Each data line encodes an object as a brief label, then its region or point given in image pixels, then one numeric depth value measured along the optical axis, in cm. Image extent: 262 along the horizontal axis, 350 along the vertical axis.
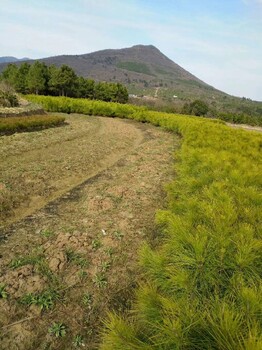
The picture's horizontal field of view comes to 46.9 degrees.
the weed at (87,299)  361
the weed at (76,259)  426
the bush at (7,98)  2316
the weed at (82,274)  401
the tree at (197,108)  6394
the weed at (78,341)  309
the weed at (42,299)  349
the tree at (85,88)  4834
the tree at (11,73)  4511
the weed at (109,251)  457
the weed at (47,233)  499
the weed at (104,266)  422
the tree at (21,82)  4509
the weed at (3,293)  352
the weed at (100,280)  391
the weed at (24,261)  410
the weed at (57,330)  317
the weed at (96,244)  472
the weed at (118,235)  509
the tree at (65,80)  4441
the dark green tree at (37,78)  4334
